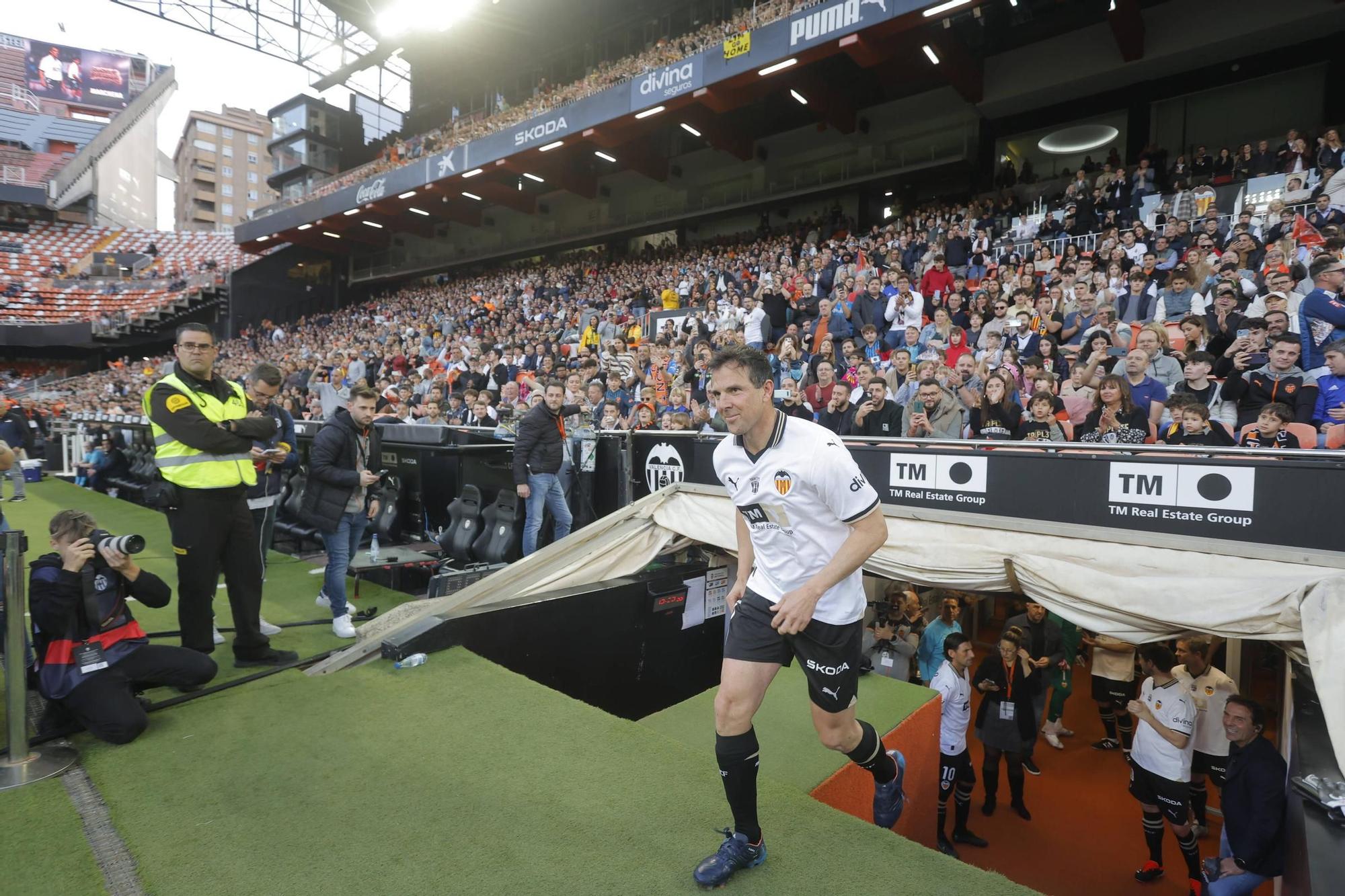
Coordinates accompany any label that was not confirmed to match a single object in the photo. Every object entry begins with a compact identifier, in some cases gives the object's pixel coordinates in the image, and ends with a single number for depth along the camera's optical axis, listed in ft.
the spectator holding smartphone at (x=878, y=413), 20.45
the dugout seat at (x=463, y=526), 22.40
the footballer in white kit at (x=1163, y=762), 17.25
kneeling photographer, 9.81
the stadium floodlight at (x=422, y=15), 86.99
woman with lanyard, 20.75
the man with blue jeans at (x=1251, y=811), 12.43
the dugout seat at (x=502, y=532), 21.54
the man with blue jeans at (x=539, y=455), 21.21
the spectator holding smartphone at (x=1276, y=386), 16.53
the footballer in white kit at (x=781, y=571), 7.55
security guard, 11.74
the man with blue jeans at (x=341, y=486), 15.72
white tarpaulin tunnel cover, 10.92
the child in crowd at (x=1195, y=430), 15.03
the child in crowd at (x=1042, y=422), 17.83
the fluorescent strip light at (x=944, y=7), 42.14
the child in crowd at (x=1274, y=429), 14.12
